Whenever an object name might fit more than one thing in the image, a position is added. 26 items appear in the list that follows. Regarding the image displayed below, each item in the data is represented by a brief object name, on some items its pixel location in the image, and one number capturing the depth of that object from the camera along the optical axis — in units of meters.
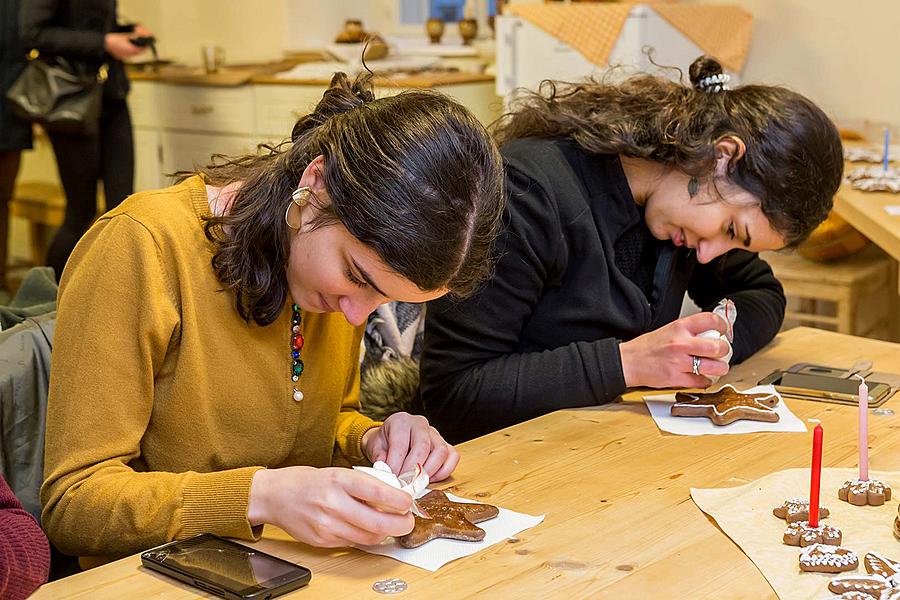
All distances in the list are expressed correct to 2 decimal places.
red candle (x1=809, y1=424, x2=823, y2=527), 1.13
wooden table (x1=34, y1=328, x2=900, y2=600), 1.05
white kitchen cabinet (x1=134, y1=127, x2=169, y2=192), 5.61
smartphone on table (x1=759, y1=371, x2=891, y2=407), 1.66
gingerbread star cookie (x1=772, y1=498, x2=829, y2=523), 1.19
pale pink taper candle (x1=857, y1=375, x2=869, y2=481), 1.24
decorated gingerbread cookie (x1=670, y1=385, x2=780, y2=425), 1.53
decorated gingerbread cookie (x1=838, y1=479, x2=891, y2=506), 1.24
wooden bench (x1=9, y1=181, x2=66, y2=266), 5.21
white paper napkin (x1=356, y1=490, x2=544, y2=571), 1.11
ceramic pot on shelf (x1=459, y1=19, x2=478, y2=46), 5.14
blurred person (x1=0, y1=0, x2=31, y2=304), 3.73
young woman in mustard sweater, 1.17
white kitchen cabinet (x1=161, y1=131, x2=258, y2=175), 5.18
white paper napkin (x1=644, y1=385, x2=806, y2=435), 1.52
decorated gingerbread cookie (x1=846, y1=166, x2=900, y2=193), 2.92
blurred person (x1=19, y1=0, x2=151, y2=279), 3.61
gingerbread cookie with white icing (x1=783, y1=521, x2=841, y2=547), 1.13
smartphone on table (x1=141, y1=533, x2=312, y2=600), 1.03
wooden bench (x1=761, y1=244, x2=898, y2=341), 3.09
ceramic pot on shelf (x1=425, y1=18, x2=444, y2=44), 5.27
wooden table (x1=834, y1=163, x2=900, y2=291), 2.47
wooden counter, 4.54
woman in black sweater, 1.66
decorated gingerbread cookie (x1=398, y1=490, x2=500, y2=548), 1.14
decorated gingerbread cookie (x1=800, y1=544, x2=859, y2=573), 1.08
